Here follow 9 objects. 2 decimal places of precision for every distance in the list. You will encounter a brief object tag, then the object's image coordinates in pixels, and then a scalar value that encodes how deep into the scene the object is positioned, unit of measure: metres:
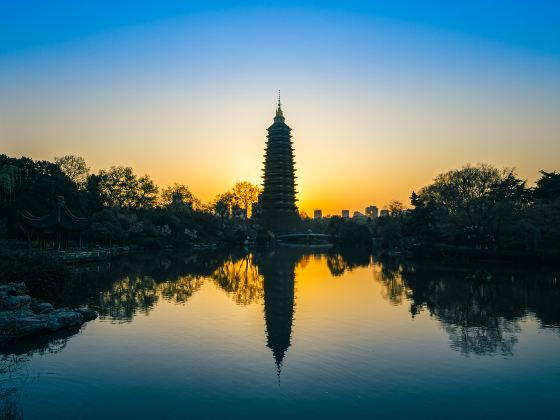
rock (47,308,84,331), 16.14
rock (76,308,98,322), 18.20
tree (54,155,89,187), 66.36
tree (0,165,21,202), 43.16
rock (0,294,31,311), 16.97
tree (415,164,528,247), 45.97
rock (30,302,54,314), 17.50
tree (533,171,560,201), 49.58
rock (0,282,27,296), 18.15
